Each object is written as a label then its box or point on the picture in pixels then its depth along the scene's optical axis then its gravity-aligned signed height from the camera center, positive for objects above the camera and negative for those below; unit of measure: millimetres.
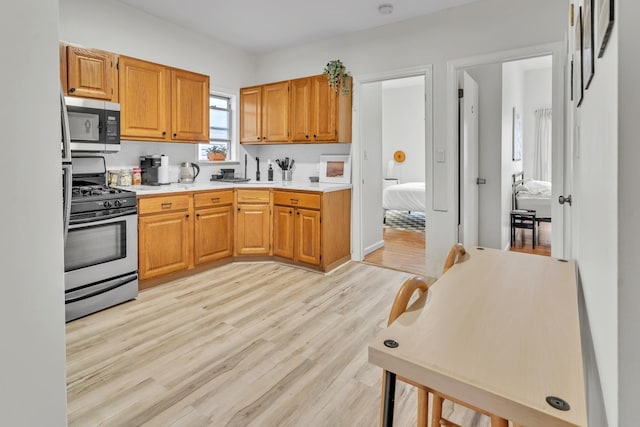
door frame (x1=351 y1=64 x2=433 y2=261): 3811 +703
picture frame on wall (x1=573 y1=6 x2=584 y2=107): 1467 +629
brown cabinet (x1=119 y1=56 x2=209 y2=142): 3479 +970
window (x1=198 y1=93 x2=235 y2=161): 4742 +911
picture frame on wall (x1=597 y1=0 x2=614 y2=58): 599 +307
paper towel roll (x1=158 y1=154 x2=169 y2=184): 3895 +297
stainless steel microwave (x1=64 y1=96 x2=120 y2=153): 2977 +610
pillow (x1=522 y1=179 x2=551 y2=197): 5406 +157
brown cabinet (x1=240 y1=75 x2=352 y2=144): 4207 +1021
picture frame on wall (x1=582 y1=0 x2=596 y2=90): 972 +461
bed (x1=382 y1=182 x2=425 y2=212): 6700 +29
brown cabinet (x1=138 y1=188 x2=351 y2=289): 3463 -320
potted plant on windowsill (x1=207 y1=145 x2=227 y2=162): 4742 +583
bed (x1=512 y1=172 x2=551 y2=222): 5195 +10
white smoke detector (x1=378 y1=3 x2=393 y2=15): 3546 +1839
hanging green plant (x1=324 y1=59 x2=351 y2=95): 4133 +1365
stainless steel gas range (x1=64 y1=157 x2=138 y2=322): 2766 -376
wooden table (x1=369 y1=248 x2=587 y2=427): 709 -347
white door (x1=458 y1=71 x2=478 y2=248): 3771 +403
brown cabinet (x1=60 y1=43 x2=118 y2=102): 3057 +1075
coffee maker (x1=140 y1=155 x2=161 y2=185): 3869 +306
